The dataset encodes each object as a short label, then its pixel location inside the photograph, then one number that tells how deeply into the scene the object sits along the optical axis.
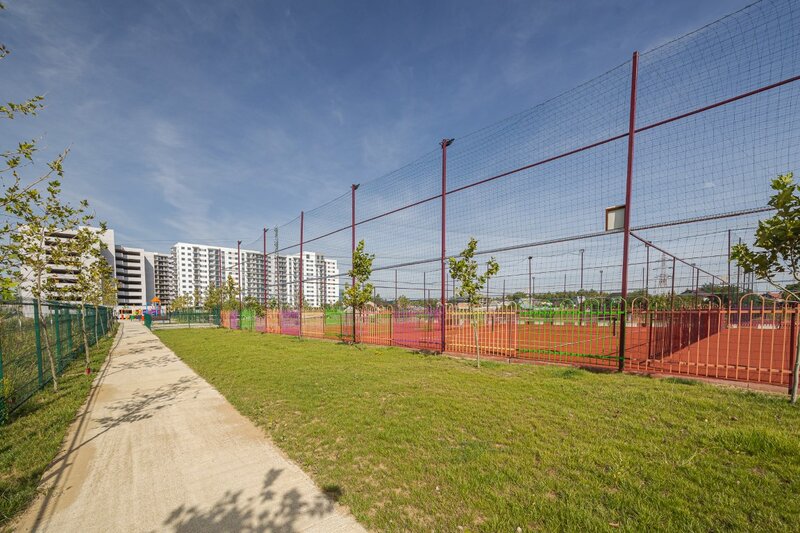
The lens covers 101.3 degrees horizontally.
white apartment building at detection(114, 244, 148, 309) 84.94
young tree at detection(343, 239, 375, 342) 12.81
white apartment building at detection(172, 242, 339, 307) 113.50
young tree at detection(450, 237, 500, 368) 9.12
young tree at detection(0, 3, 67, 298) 2.91
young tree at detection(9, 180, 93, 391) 6.61
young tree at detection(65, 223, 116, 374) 8.89
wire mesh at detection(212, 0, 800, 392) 6.48
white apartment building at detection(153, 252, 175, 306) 111.50
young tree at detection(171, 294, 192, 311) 64.56
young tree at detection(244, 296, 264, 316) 24.79
